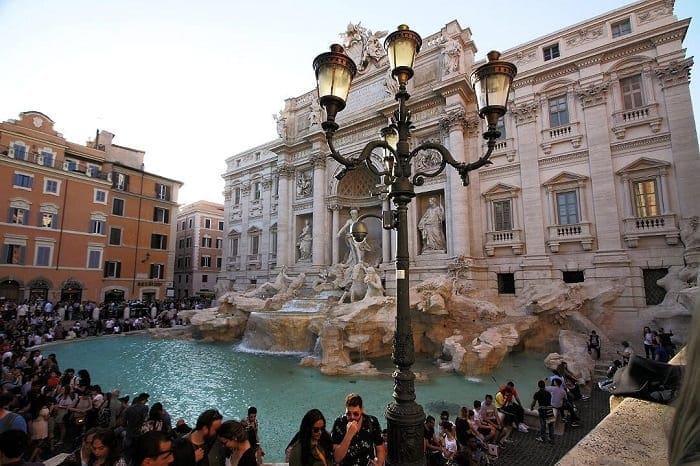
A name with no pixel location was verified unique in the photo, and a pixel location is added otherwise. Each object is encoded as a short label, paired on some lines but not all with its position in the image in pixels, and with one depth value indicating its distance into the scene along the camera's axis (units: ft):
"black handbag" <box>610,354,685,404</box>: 7.79
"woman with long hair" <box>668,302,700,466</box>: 2.23
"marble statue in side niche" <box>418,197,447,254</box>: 52.39
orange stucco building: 66.74
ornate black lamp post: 11.36
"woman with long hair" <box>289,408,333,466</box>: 8.93
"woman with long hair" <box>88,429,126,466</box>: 9.59
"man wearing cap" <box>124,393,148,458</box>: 15.11
